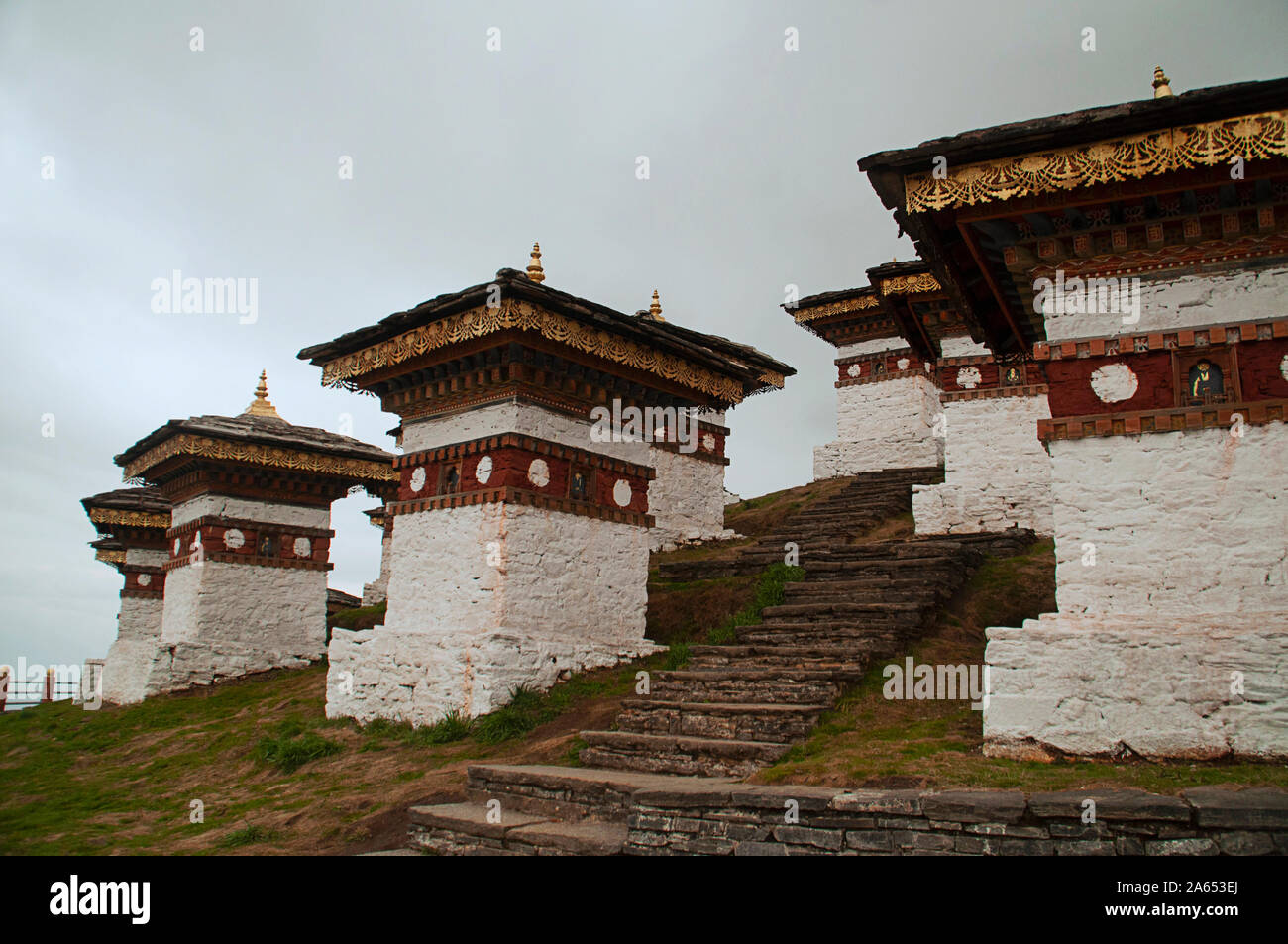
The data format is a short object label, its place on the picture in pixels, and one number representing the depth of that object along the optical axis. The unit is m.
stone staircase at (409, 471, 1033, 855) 6.43
